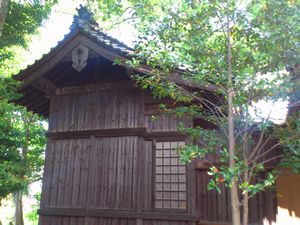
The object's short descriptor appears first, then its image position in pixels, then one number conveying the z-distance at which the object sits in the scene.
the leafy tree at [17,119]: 8.53
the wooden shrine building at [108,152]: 7.27
